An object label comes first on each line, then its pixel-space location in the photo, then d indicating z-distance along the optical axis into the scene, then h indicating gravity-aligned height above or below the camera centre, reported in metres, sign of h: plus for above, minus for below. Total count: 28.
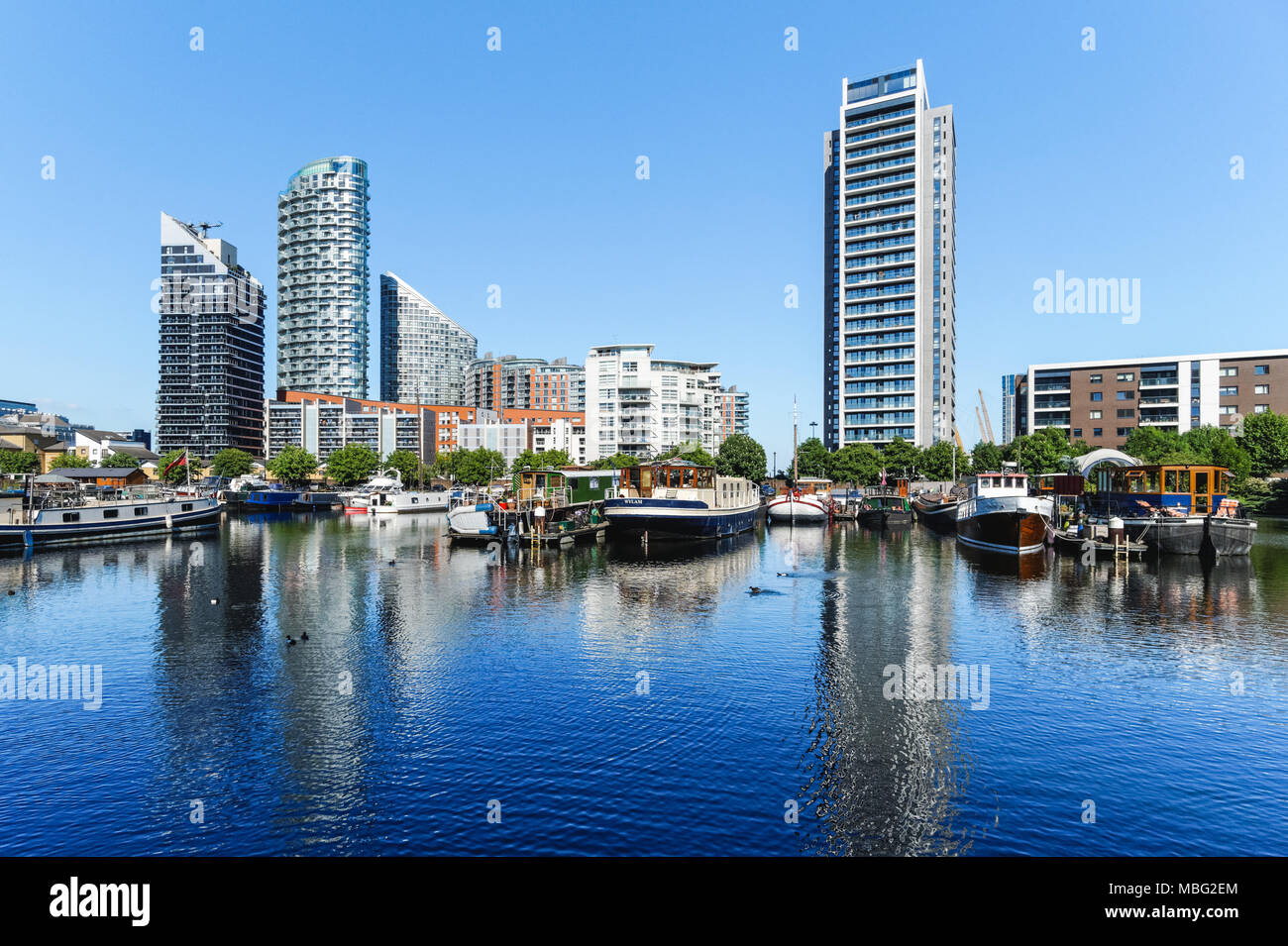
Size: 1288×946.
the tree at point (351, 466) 161.50 -0.01
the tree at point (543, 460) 162.50 +1.25
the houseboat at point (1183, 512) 53.25 -3.78
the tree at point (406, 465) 174.88 +0.19
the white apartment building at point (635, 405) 188.75 +15.54
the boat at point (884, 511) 94.25 -6.35
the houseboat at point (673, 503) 63.75 -3.40
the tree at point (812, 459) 140.50 +1.16
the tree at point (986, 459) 129.12 +1.06
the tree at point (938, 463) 131.25 +0.34
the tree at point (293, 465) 163.75 +0.22
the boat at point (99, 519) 63.34 -5.08
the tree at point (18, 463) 145.77 +0.70
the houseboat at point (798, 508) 92.62 -5.55
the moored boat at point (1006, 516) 57.38 -4.17
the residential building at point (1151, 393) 128.38 +13.16
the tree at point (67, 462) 160.75 +0.96
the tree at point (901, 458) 131.88 +1.26
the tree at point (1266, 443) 102.12 +2.94
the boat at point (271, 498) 124.38 -5.58
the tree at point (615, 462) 146.68 +0.71
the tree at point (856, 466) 132.62 -0.17
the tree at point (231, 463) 175.50 +0.74
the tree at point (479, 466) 167.88 -0.08
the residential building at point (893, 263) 146.00 +41.17
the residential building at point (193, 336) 198.25 +35.26
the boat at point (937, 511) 86.38 -6.02
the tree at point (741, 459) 153.25 +1.30
